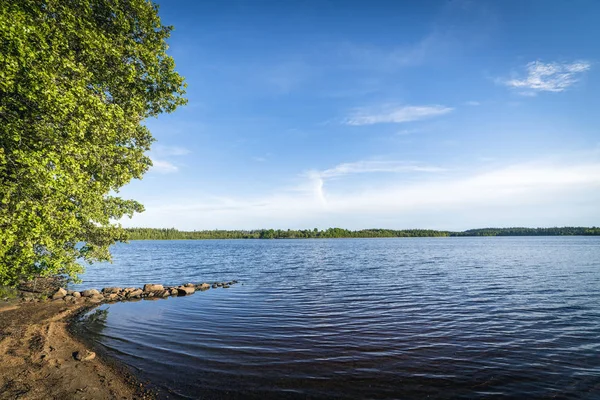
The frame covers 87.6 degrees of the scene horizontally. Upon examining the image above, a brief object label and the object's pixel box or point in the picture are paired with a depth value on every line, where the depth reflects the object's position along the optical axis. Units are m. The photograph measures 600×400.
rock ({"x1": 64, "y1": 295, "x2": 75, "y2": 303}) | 25.83
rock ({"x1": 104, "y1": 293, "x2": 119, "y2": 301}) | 27.61
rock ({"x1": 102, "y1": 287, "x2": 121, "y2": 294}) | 29.62
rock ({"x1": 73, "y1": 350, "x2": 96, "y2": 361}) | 13.30
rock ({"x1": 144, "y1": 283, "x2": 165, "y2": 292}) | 30.40
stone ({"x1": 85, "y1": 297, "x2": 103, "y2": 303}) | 26.16
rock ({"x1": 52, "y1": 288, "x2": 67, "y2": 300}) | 26.53
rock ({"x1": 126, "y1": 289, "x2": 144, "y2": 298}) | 28.80
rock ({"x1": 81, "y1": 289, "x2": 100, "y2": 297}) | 27.75
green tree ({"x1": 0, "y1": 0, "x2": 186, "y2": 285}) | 12.03
